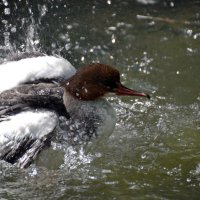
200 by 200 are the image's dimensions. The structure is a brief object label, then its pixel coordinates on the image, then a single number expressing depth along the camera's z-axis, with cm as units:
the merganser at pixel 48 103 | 1149
